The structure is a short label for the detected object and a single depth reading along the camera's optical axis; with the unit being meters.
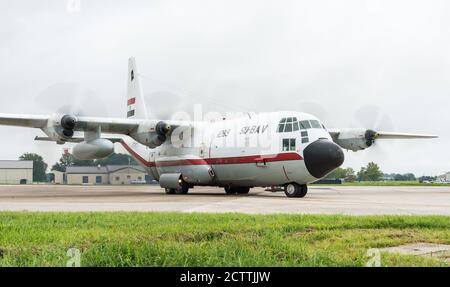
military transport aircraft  23.09
